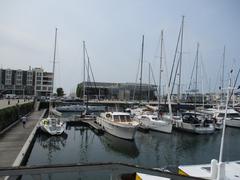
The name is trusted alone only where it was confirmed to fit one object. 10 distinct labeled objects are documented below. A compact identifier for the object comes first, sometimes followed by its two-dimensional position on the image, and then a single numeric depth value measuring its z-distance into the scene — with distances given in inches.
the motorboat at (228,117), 1680.6
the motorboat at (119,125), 1094.4
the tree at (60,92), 5570.9
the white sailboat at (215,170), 356.8
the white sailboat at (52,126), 1152.8
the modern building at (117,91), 4919.3
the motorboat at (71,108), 2677.2
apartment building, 5605.3
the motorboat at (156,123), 1332.4
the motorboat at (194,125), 1363.2
